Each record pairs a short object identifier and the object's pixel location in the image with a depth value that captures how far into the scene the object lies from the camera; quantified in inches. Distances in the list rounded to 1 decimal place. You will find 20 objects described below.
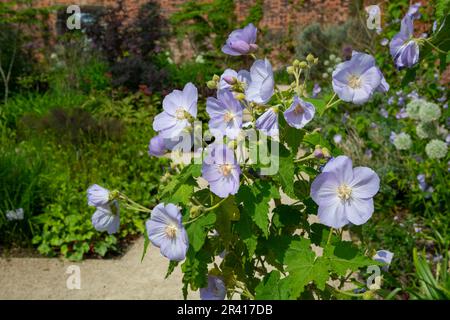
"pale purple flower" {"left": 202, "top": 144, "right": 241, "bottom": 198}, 51.9
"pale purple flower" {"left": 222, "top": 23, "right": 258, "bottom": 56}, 59.4
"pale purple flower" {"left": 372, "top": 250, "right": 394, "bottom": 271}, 65.4
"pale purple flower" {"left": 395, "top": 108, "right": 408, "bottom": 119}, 186.4
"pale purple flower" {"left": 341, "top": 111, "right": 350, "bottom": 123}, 209.9
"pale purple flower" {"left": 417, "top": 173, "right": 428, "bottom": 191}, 154.9
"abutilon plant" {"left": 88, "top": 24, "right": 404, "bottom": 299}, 52.2
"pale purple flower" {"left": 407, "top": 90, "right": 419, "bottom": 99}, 178.5
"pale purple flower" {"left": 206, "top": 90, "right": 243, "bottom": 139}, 55.9
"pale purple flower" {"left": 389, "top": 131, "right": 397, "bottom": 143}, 171.0
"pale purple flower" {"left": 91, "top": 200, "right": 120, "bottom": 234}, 59.6
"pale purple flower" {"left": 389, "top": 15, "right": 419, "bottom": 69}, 59.3
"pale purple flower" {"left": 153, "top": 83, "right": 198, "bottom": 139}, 58.1
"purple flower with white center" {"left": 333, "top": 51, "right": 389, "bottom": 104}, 54.5
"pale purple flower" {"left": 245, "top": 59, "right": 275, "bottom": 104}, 54.0
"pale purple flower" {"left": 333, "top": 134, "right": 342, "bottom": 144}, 196.3
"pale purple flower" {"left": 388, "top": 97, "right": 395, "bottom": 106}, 201.5
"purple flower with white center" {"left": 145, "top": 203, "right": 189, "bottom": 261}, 52.1
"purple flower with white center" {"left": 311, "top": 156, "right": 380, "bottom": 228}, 51.5
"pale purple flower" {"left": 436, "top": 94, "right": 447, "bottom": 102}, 185.8
